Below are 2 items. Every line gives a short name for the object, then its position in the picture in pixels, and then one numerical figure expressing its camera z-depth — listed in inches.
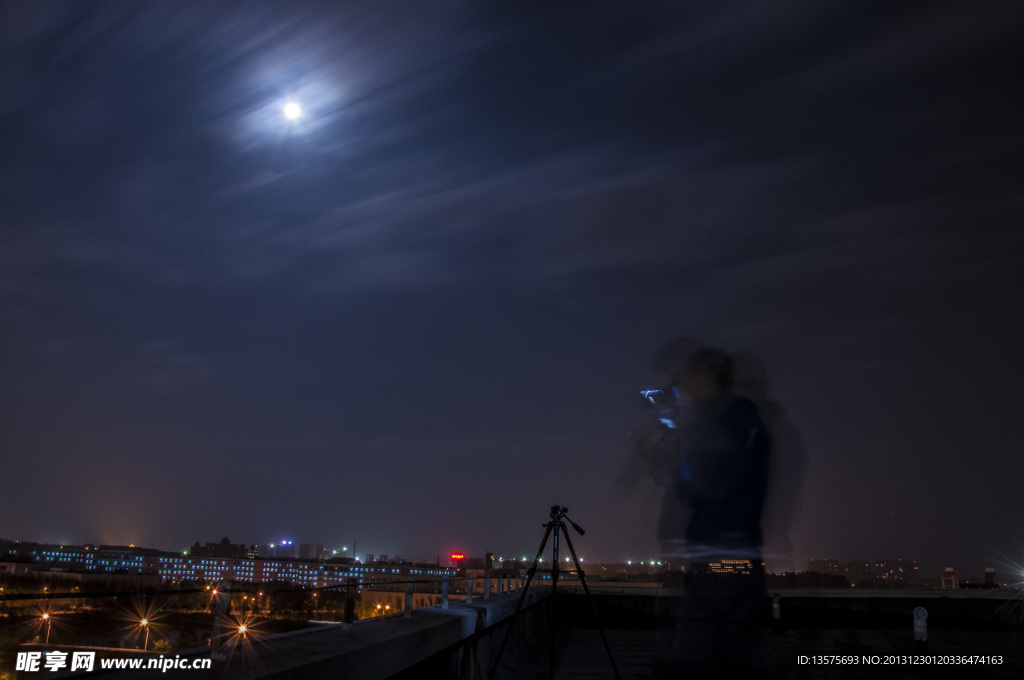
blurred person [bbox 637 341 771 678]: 184.4
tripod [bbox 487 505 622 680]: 270.2
